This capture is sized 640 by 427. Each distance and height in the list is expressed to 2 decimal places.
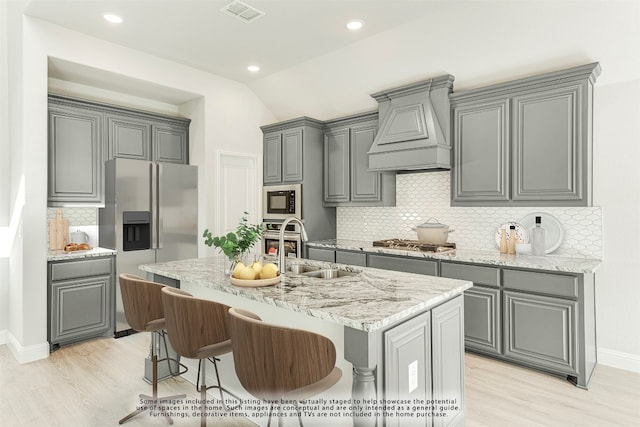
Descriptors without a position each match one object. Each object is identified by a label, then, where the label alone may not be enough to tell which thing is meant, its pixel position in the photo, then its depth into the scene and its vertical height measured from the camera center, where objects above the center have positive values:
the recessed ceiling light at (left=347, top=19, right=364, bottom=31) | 3.56 +1.79
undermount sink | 2.68 -0.43
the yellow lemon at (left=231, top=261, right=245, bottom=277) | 2.26 -0.33
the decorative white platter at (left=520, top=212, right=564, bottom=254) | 3.51 -0.18
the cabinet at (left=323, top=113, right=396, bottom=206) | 4.60 +0.56
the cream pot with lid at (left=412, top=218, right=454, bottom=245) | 3.95 -0.22
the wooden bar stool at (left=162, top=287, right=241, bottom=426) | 1.94 -0.58
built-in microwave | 4.96 +0.16
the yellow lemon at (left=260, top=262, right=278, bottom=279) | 2.25 -0.35
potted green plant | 2.41 -0.18
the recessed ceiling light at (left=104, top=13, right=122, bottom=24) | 3.48 +1.83
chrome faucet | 2.57 -0.31
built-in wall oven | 4.91 -0.35
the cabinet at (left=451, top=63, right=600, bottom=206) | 3.10 +0.62
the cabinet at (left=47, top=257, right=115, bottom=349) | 3.64 -0.86
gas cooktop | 3.82 -0.36
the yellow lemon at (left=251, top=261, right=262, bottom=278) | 2.25 -0.33
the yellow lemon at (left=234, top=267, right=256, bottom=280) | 2.21 -0.36
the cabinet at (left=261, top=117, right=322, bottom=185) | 4.97 +0.88
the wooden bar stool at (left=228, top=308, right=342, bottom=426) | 1.45 -0.57
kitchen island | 1.63 -0.59
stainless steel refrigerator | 4.07 -0.01
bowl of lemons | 2.17 -0.37
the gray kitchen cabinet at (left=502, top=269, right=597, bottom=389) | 2.87 -0.88
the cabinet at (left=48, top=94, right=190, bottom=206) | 3.95 +0.81
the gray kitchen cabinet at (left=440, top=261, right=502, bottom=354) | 3.27 -0.85
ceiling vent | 3.30 +1.81
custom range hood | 3.79 +0.87
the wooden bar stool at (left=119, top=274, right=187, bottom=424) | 2.35 -0.57
